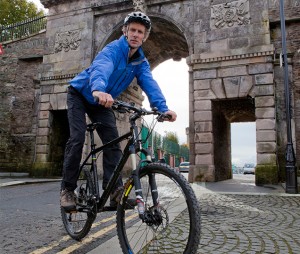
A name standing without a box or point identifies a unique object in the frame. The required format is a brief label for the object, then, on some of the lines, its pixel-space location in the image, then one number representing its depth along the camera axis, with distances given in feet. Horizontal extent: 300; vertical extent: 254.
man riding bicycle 9.80
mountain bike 7.00
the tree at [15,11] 93.40
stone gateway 34.65
